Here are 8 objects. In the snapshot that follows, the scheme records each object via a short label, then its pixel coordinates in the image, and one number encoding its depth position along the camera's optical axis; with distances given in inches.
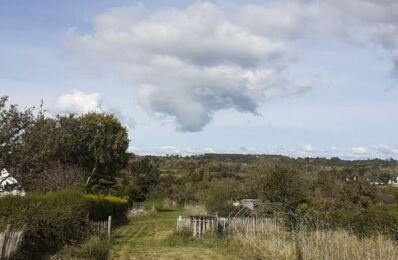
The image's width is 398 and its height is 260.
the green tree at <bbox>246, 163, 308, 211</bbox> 1255.5
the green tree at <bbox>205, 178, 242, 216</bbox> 1304.4
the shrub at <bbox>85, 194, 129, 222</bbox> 1135.9
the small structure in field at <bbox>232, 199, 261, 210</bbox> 1226.4
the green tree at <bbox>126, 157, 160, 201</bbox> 2746.1
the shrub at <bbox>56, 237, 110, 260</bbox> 659.4
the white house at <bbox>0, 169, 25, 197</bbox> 980.4
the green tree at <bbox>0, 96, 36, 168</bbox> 880.9
